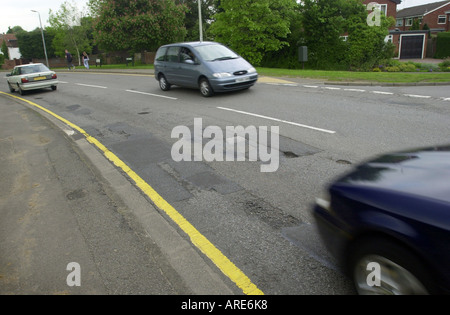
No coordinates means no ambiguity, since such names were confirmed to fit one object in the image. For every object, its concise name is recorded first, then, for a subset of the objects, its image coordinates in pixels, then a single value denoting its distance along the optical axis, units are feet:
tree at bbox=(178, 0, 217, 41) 159.37
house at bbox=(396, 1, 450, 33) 197.64
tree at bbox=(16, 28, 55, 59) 213.05
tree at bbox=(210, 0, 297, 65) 94.17
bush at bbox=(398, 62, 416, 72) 93.09
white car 60.29
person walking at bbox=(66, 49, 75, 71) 121.28
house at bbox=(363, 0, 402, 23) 162.14
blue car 6.77
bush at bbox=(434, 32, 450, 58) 142.72
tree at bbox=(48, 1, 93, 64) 167.63
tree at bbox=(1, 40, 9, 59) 254.47
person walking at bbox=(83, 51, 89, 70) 122.83
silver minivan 39.88
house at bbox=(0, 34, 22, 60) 291.38
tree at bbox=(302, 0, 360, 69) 103.71
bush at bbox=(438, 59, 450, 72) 89.60
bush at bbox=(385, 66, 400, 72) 92.31
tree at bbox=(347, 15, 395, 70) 101.55
